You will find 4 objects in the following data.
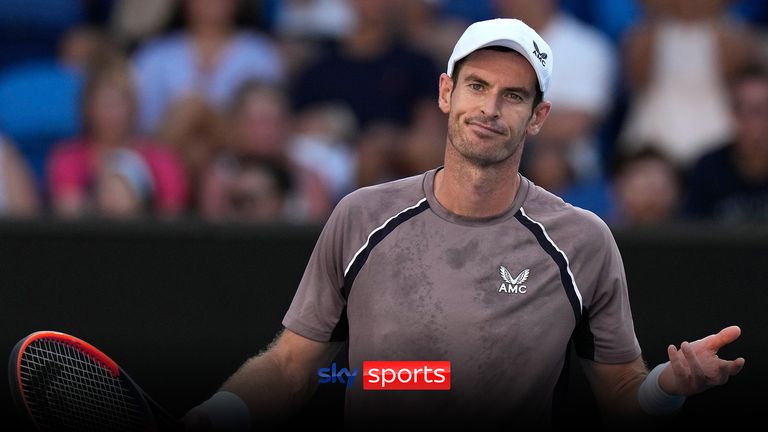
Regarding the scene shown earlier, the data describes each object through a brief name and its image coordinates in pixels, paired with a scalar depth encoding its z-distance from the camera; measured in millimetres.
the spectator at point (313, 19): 17094
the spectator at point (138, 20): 17125
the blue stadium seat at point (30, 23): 17469
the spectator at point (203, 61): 16437
